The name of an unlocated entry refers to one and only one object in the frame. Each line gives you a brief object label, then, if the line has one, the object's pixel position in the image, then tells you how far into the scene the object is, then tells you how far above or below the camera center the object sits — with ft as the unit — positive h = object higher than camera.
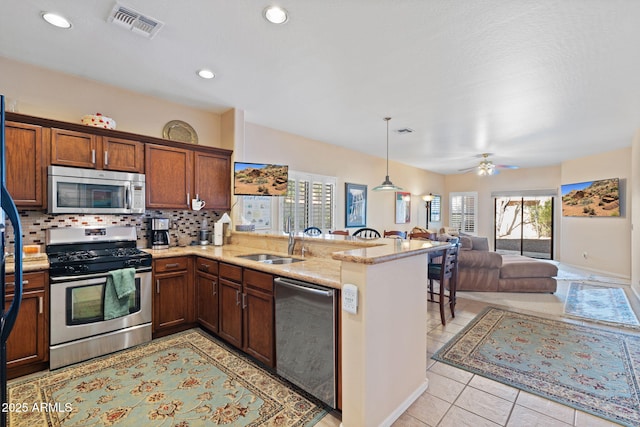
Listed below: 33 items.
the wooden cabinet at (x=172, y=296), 9.83 -3.00
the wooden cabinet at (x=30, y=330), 7.47 -3.23
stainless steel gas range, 8.05 -2.59
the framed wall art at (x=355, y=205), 20.47 +0.47
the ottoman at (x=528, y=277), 15.58 -3.47
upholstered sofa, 15.58 -3.27
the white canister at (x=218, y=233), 12.57 -0.99
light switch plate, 5.35 -1.63
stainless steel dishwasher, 6.09 -2.83
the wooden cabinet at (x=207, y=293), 9.63 -2.89
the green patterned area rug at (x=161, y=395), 6.16 -4.42
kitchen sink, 9.32 -1.63
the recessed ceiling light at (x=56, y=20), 6.97 +4.66
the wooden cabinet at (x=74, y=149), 8.96 +1.93
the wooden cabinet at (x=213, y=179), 12.25 +1.35
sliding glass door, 27.45 -1.26
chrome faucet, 9.72 -1.02
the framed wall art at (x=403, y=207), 25.96 +0.44
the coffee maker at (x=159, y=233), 11.25 -0.92
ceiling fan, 19.44 +3.02
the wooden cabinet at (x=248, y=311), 7.54 -2.86
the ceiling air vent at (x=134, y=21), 6.73 +4.60
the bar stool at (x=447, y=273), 11.04 -2.47
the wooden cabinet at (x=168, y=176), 10.87 +1.31
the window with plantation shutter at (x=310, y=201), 16.94 +0.62
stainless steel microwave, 8.86 +0.60
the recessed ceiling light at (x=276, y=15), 6.56 +4.57
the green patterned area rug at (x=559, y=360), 6.82 -4.32
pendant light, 15.73 +1.34
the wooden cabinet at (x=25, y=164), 8.25 +1.29
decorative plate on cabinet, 12.22 +3.39
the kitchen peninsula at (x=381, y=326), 5.40 -2.33
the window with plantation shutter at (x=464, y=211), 30.77 +0.14
